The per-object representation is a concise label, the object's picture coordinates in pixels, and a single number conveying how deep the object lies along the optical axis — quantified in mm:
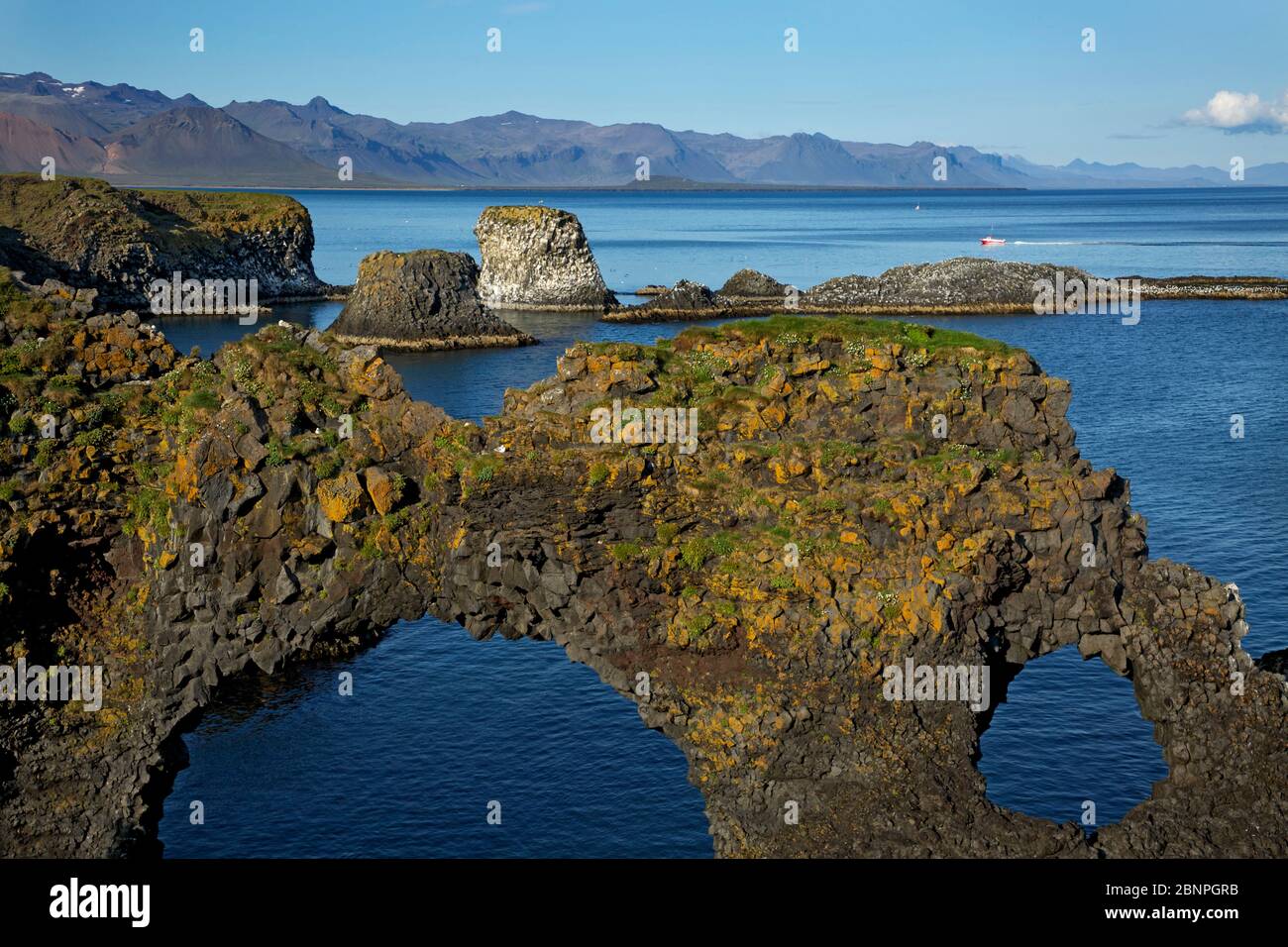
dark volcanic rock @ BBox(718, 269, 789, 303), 174375
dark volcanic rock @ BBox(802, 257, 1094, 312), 163500
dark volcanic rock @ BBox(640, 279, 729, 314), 162000
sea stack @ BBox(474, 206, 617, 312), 167250
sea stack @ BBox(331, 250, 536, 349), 133875
